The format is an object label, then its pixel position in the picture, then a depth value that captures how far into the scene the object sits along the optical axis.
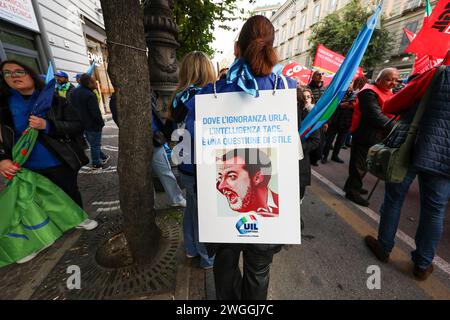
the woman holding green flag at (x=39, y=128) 2.03
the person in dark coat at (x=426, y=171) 1.66
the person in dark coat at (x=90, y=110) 4.04
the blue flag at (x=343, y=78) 1.48
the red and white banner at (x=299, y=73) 7.66
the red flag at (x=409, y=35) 5.12
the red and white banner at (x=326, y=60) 5.89
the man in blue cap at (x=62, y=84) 5.23
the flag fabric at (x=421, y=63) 4.43
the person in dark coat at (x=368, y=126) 2.80
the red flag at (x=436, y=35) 2.45
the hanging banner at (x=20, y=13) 5.15
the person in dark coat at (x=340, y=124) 4.65
